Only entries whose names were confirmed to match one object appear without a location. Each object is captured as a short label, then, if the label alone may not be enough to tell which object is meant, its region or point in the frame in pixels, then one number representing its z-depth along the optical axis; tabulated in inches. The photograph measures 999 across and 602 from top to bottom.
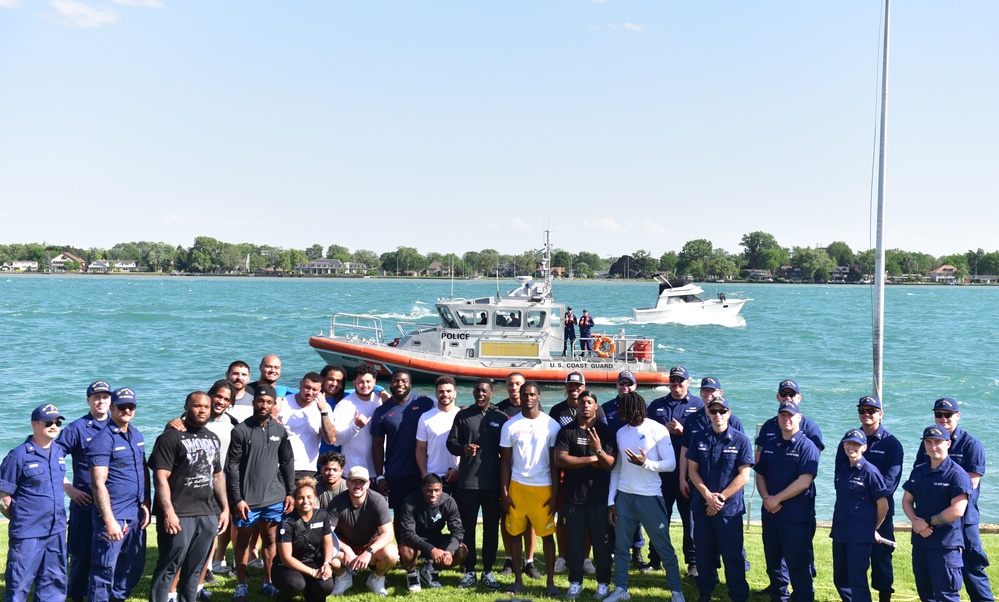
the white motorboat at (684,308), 2310.5
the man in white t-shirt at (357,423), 283.0
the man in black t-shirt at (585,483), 252.1
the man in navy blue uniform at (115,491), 219.9
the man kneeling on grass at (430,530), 259.4
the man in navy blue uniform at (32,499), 215.9
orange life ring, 926.4
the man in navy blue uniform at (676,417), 289.3
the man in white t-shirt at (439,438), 273.4
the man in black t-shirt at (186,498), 223.1
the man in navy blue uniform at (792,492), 241.4
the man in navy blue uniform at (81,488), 224.1
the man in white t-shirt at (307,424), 277.6
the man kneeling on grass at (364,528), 249.9
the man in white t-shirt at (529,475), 258.7
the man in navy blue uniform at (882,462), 242.7
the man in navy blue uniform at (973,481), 233.9
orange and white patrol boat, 907.4
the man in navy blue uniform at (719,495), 247.6
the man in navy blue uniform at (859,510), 235.8
